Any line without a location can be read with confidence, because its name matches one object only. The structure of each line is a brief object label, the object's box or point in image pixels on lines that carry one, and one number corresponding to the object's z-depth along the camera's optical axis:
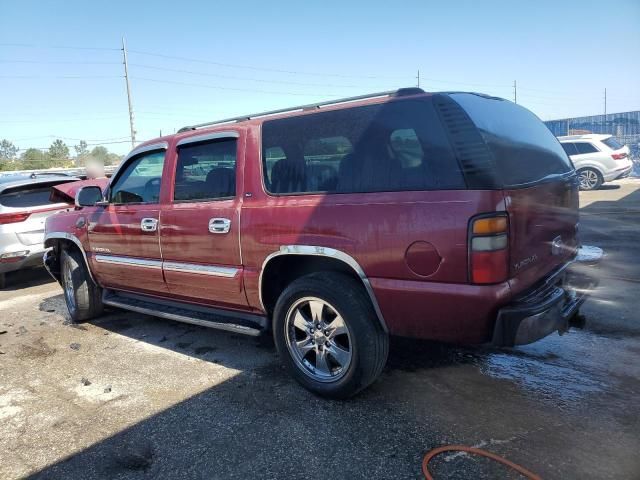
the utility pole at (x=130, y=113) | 41.78
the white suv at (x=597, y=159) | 14.56
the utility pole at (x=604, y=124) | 24.14
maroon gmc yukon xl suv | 2.65
